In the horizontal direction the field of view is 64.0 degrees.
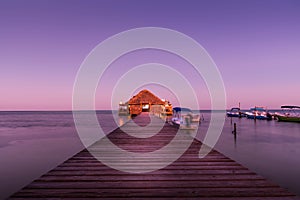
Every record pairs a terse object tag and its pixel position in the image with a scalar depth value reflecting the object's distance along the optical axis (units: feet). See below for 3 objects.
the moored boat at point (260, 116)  214.07
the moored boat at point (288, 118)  173.41
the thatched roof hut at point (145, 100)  238.17
